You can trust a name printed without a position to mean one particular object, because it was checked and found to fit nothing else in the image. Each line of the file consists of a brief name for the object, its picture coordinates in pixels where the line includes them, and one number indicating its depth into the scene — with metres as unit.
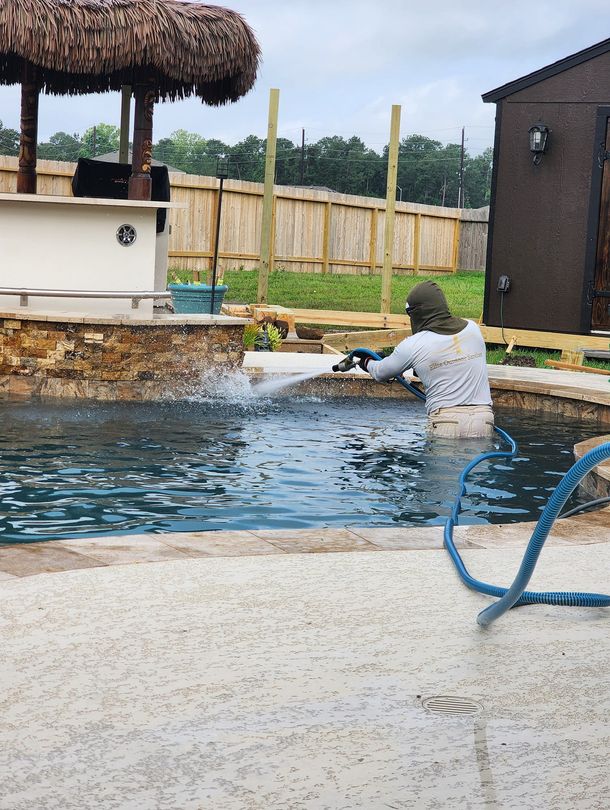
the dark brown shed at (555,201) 14.66
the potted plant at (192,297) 13.36
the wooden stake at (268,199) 15.30
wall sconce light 14.76
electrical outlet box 15.32
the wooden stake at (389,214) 14.45
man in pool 8.19
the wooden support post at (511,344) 14.73
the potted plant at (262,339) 13.38
